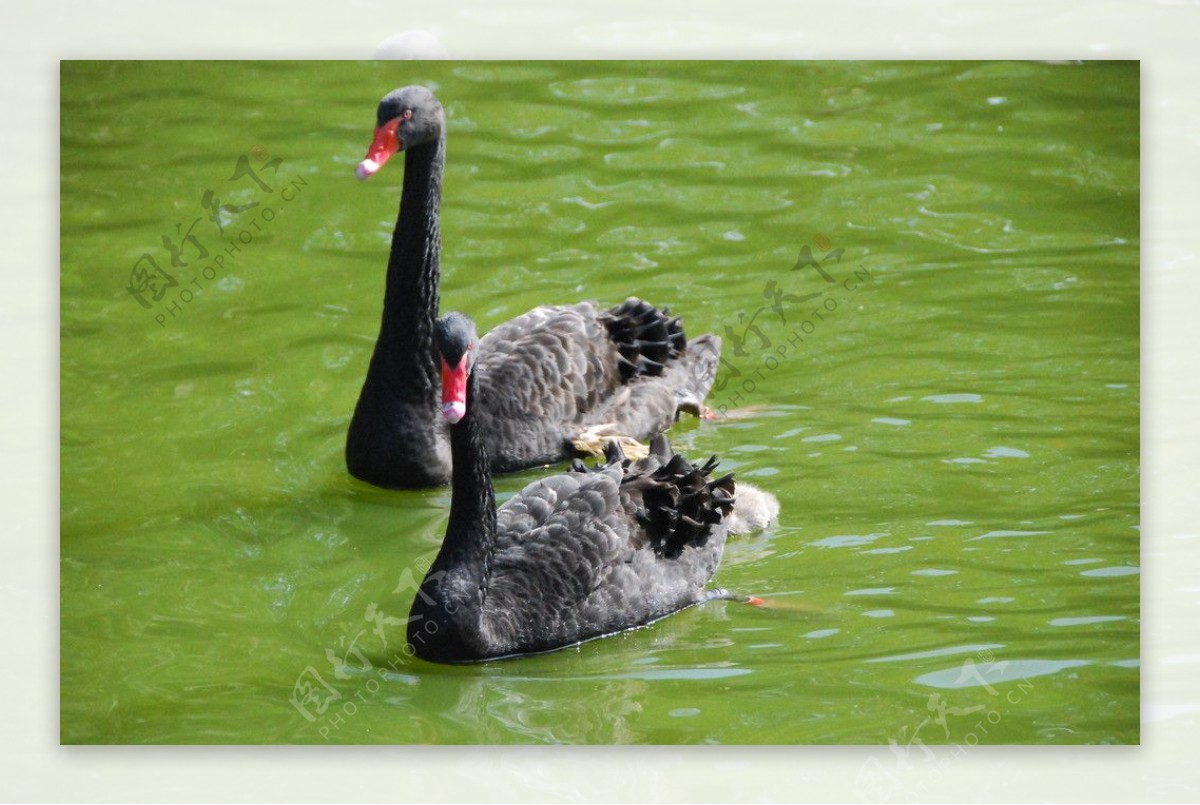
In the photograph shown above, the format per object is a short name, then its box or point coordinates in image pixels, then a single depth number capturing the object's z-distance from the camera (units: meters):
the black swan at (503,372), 15.80
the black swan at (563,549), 13.14
